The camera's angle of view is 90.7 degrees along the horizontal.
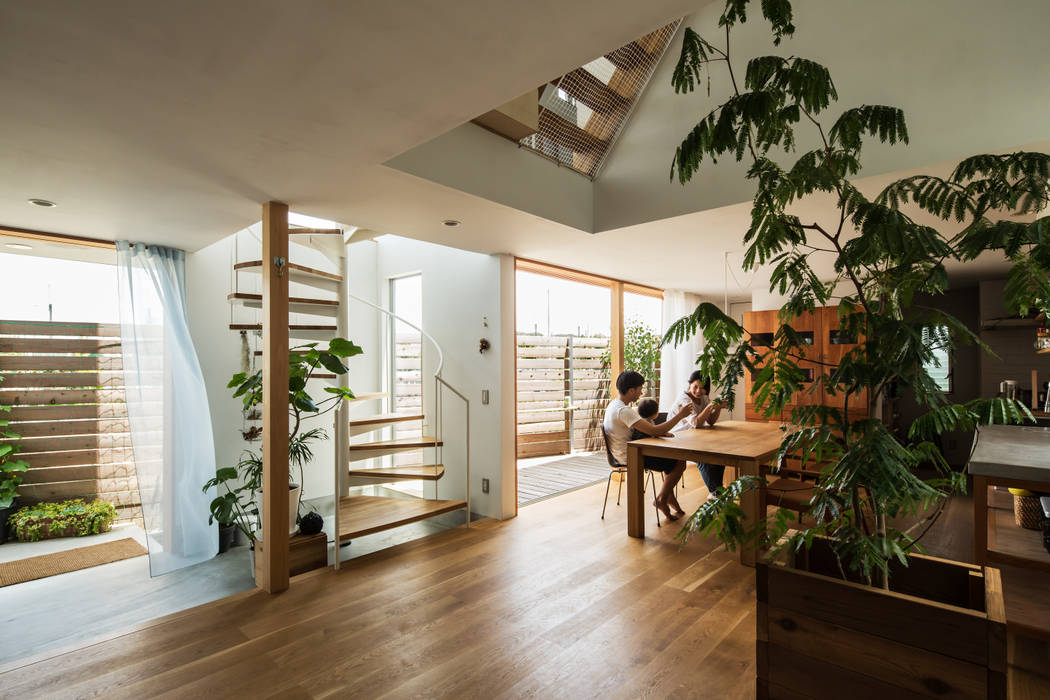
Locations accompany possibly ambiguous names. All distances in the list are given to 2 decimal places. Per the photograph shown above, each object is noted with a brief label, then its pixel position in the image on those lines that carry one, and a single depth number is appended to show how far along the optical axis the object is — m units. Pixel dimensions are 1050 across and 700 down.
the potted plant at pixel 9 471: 4.04
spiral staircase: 3.72
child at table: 4.60
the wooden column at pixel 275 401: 3.04
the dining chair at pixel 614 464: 4.21
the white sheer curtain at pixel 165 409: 3.70
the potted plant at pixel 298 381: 3.33
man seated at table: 4.11
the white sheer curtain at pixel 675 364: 7.27
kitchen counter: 1.65
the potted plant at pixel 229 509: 3.31
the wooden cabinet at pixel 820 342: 5.43
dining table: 3.38
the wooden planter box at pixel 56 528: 4.07
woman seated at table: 4.38
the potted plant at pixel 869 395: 1.20
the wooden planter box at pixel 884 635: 1.17
